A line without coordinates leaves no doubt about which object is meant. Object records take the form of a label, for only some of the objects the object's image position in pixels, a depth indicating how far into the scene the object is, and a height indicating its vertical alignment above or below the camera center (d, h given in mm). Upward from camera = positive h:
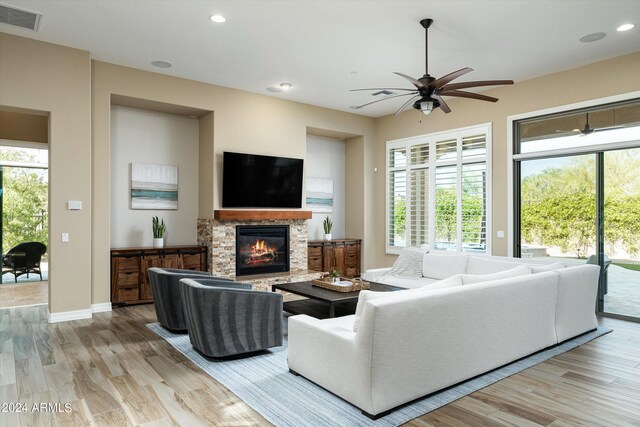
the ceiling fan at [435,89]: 4168 +1369
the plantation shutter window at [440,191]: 7195 +517
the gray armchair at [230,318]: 3662 -914
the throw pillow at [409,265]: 6492 -741
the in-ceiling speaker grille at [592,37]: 4877 +2164
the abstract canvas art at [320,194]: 8828 +531
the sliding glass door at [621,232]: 5484 -199
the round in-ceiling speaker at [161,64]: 5871 +2236
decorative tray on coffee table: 5008 -822
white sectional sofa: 2730 -895
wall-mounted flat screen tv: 6910 +669
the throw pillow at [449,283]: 3363 -539
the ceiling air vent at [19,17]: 4324 +2204
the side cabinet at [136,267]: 6004 -708
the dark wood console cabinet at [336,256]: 8328 -764
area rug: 2756 -1321
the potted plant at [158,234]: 6609 -232
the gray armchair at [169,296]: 4598 -863
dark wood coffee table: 4680 -910
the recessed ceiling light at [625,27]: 4627 +2152
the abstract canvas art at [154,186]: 6719 +554
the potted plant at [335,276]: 5336 -753
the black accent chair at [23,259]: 7715 -735
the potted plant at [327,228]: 8734 -195
